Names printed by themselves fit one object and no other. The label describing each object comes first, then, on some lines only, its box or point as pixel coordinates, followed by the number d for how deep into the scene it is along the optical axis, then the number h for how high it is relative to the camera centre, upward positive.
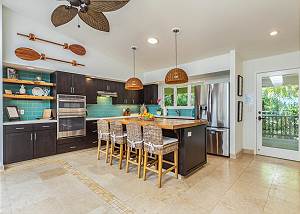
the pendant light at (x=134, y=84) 3.83 +0.50
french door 3.90 -0.24
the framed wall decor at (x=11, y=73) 3.84 +0.76
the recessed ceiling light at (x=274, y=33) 3.13 +1.40
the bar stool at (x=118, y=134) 3.39 -0.62
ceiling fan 2.01 +1.30
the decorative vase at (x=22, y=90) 4.02 +0.38
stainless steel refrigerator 4.14 -0.25
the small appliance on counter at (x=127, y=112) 6.23 -0.26
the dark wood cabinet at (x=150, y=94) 6.34 +0.44
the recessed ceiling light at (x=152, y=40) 4.08 +1.64
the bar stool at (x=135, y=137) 2.96 -0.59
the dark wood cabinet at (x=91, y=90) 5.00 +0.47
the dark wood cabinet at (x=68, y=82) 4.29 +0.63
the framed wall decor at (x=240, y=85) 4.20 +0.52
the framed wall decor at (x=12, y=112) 3.83 -0.16
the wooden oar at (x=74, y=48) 4.34 +1.64
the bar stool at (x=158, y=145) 2.62 -0.65
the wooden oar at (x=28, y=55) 3.76 +1.22
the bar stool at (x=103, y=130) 3.73 -0.59
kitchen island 2.90 -0.72
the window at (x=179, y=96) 5.76 +0.32
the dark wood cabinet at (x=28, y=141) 3.50 -0.82
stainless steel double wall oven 4.23 -0.27
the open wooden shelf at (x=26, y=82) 3.75 +0.57
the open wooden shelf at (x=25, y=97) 3.71 +0.21
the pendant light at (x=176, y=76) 3.09 +0.55
